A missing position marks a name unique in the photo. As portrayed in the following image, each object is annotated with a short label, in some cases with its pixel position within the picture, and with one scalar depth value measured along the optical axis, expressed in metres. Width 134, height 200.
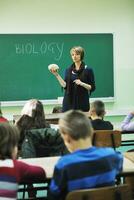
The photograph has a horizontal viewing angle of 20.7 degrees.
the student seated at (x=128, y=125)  4.49
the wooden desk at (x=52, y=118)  4.76
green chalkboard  6.31
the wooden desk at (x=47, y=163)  2.29
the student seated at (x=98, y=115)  3.88
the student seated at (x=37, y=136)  3.30
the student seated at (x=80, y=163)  1.89
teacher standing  4.77
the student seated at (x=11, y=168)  1.98
